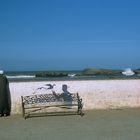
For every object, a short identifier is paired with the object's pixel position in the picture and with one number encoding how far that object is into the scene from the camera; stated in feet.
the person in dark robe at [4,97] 29.32
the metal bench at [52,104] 29.92
